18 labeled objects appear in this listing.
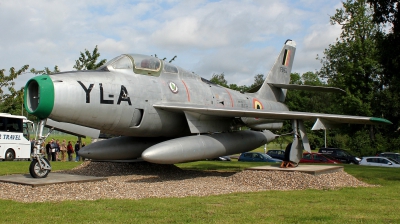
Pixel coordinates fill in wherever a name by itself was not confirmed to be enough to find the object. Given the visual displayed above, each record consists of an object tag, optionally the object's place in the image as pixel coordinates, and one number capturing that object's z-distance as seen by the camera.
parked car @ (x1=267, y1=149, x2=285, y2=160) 34.78
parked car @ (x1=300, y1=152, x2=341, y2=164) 30.47
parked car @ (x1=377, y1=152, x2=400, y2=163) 31.08
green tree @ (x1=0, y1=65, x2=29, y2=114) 32.50
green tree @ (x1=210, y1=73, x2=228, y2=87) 84.36
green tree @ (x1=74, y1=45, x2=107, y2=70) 24.09
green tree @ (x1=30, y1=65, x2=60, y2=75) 26.89
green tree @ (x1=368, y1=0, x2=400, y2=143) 18.09
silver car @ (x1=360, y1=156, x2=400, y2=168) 26.72
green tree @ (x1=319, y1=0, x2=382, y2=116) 40.73
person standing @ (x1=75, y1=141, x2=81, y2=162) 26.08
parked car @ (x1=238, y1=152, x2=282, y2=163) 30.04
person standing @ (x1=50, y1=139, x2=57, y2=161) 27.25
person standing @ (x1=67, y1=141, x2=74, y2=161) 28.55
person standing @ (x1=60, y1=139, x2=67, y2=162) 29.14
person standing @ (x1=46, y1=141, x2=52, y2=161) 27.44
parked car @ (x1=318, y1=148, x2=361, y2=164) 33.03
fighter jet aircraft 10.45
